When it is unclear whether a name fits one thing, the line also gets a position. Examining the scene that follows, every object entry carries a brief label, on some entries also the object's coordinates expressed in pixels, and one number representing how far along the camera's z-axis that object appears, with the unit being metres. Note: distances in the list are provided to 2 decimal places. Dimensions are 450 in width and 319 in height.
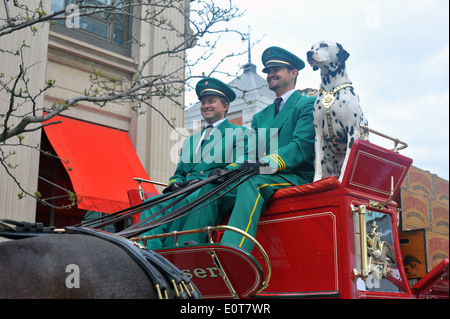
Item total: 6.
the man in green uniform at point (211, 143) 4.46
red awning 8.15
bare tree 5.47
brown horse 1.73
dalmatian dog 4.05
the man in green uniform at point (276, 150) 3.61
